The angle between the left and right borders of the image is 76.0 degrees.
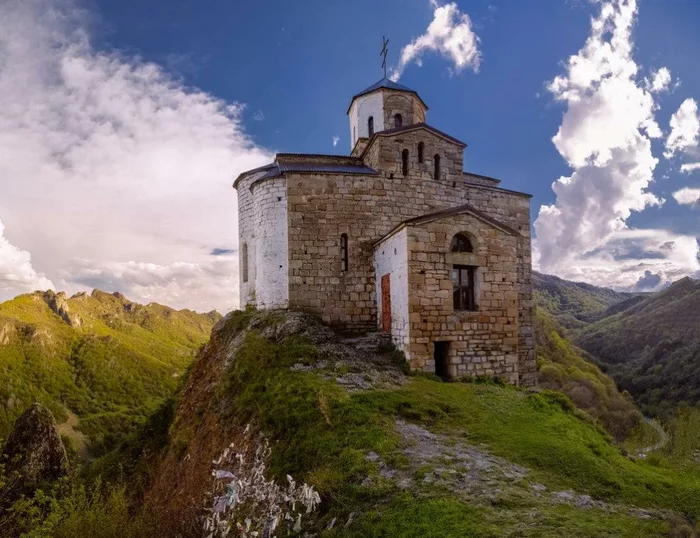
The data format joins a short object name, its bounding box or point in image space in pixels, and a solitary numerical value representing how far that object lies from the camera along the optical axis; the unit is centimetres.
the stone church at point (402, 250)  1266
